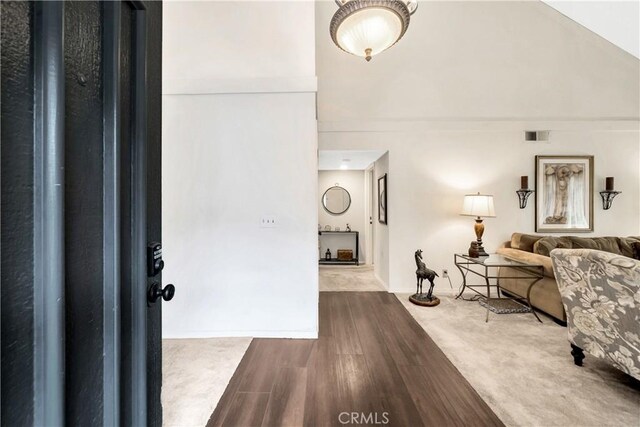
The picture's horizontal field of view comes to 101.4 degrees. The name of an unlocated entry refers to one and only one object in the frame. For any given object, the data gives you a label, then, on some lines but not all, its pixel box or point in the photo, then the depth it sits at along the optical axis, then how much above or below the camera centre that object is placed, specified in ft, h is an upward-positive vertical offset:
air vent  13.09 +3.87
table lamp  11.53 +0.15
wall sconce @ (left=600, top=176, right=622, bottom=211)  12.79 +0.92
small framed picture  14.02 +0.73
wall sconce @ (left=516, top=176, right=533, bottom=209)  12.79 +1.00
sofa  9.61 -1.74
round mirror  20.40 +0.94
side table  9.77 -2.58
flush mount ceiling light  5.71 +4.30
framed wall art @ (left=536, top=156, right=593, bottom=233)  13.01 +0.93
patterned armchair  5.40 -2.07
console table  19.85 -3.61
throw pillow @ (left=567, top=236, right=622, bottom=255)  11.34 -1.35
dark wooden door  1.32 +0.00
